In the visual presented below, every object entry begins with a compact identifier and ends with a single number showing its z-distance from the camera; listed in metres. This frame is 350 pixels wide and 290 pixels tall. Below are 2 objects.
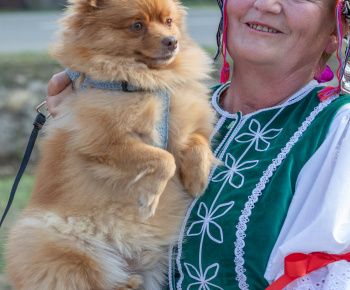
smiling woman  2.00
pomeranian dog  2.35
